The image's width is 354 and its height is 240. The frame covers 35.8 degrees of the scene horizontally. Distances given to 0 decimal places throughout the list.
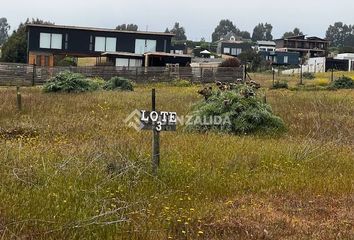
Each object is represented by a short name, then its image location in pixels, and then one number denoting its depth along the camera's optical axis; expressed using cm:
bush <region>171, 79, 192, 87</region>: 4141
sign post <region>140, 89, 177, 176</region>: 754
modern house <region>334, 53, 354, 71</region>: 8842
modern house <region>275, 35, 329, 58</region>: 11662
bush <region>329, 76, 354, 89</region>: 3903
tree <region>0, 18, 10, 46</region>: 19470
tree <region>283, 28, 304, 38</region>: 17638
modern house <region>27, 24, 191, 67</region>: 5847
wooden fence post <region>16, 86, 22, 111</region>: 1708
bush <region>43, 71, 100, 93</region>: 2711
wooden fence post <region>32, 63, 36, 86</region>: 3962
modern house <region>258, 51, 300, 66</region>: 10262
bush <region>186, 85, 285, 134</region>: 1315
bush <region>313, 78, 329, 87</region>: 4332
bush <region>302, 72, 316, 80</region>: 5810
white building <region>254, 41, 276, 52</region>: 13729
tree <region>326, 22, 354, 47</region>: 19450
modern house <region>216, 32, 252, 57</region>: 12169
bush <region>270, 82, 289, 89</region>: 3812
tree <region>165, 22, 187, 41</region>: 19236
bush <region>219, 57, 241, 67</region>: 5231
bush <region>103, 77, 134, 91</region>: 3131
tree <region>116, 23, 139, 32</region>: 15820
